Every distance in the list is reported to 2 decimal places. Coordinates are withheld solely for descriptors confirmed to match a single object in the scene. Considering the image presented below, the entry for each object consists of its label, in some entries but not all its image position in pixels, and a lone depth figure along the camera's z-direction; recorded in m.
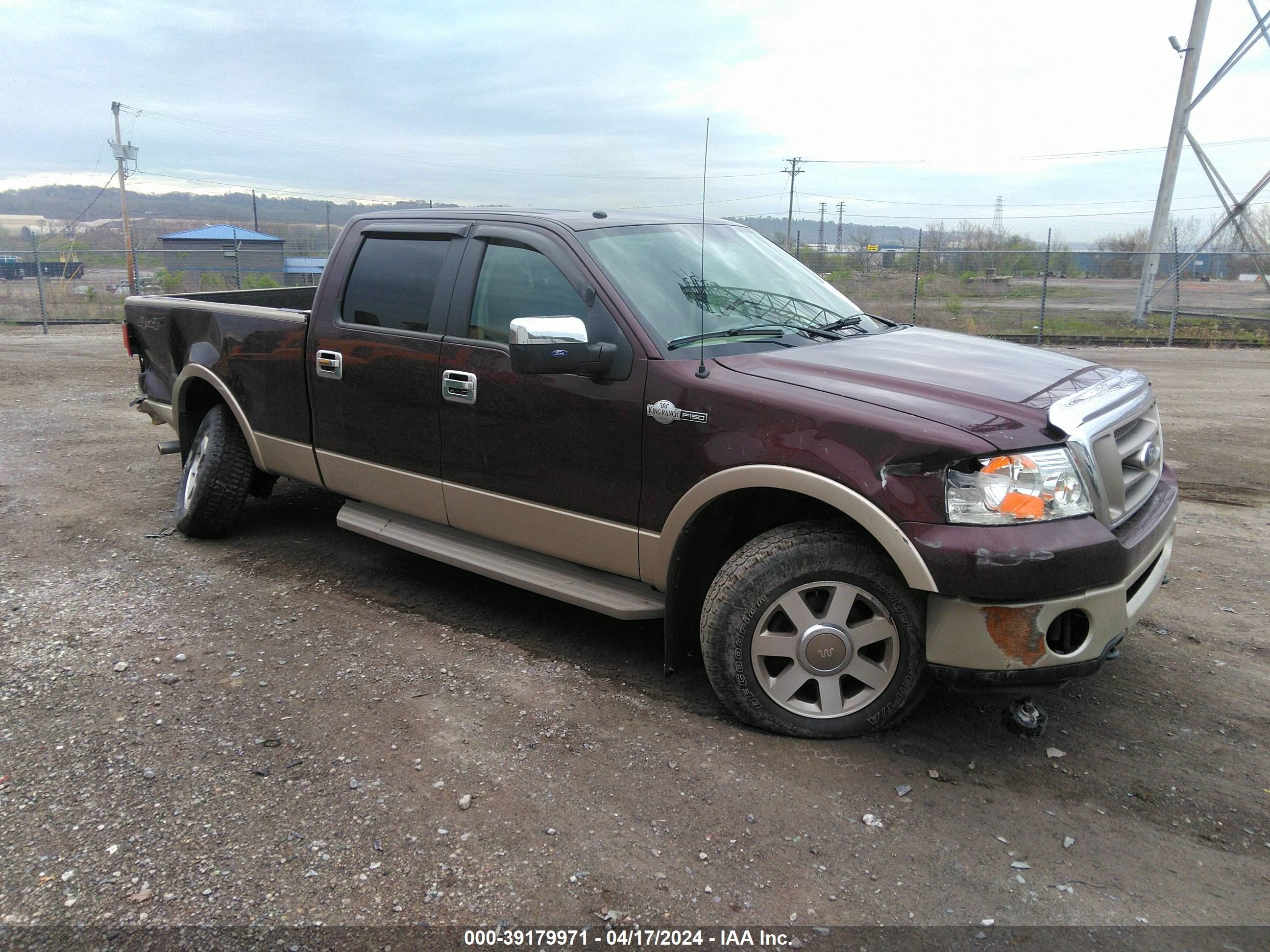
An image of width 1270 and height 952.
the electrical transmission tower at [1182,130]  19.88
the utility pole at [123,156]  35.39
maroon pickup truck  3.04
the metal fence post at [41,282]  18.19
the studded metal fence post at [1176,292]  17.41
